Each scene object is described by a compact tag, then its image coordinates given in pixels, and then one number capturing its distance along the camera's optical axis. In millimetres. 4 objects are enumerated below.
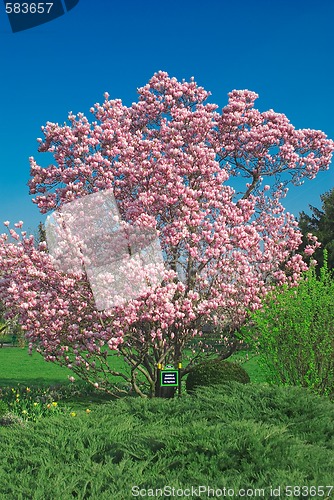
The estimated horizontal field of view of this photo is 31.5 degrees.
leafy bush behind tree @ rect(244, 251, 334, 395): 11047
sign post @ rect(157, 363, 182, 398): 12312
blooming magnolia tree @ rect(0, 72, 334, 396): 12492
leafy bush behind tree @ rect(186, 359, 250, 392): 12641
